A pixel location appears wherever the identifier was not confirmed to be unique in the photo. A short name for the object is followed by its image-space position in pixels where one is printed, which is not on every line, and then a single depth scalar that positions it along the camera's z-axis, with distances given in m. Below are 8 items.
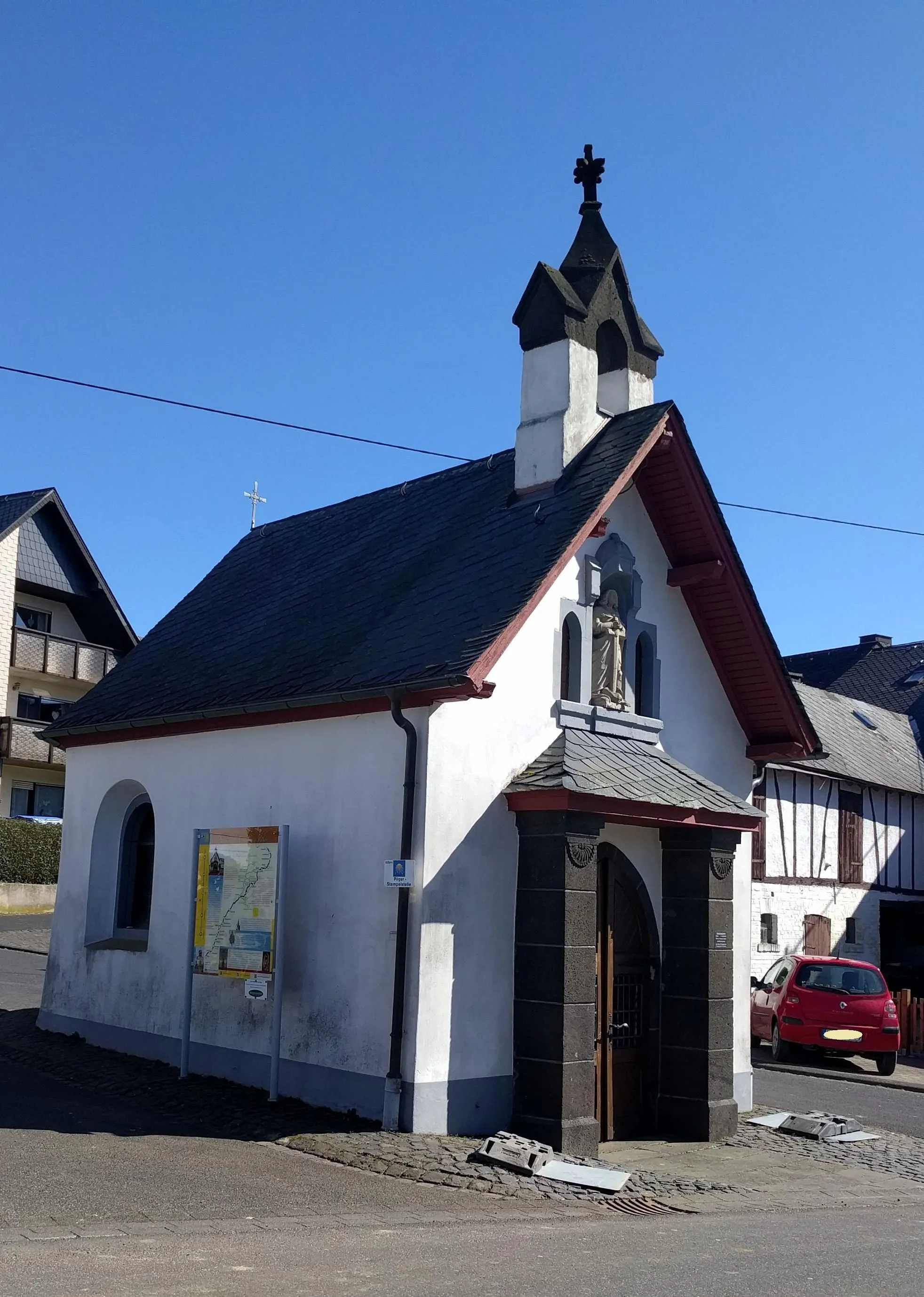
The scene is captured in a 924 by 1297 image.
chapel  11.20
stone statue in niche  13.13
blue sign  10.95
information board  11.96
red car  19.09
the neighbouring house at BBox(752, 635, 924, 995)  28.42
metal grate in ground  9.38
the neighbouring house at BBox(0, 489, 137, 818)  36.19
